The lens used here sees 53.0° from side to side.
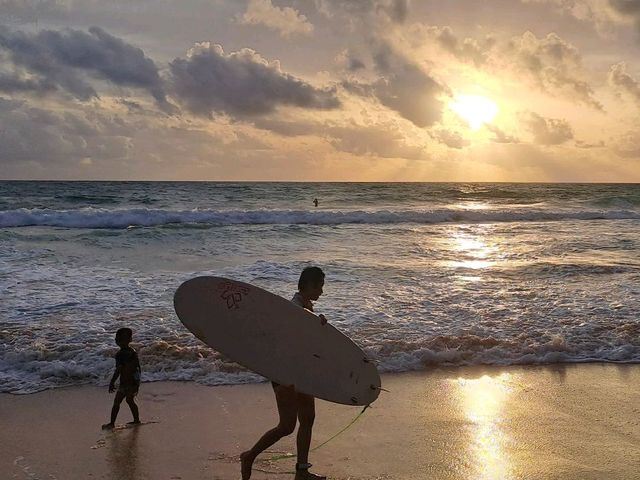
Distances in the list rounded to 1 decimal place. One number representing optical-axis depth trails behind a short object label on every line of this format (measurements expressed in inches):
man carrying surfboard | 176.9
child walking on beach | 228.8
